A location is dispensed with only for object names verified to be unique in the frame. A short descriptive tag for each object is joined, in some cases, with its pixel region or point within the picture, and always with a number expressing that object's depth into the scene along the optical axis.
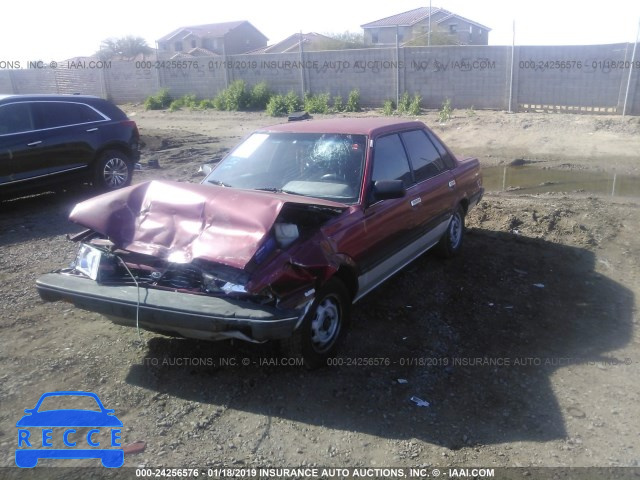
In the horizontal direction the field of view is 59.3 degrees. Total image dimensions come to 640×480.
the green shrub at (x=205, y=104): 24.39
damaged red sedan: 3.53
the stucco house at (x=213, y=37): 62.75
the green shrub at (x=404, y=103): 19.12
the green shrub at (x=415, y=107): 18.69
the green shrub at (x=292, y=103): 21.50
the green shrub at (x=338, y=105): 20.66
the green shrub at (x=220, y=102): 23.87
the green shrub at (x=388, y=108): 19.05
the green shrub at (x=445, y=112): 17.03
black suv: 8.13
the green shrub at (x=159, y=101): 26.11
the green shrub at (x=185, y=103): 24.71
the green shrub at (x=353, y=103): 20.46
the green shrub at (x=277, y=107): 21.39
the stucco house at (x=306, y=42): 40.07
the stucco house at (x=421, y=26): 50.44
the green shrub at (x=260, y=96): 23.03
